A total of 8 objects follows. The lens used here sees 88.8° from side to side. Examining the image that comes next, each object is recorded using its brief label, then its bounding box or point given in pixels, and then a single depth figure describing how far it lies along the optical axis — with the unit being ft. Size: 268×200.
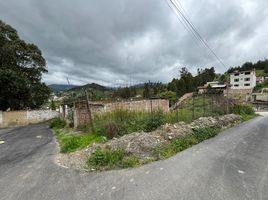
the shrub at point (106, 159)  11.74
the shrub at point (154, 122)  19.21
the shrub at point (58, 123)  36.41
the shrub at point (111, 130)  17.95
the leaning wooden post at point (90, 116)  22.31
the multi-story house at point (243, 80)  152.10
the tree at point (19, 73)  46.91
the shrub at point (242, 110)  44.81
